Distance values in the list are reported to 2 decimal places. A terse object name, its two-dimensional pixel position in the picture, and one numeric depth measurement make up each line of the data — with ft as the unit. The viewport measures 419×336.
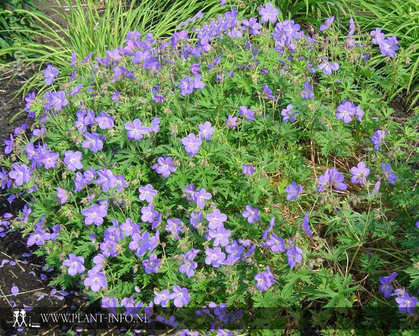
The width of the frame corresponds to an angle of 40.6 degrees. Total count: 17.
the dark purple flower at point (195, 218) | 8.07
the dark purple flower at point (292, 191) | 8.05
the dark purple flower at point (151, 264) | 8.20
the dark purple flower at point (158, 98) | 9.21
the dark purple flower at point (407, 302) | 6.93
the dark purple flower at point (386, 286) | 7.61
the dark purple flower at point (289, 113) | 9.21
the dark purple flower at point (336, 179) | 7.72
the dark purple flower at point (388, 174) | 8.17
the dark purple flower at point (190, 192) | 8.22
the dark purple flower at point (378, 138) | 8.79
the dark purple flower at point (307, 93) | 9.43
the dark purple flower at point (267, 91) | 9.39
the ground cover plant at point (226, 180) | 7.95
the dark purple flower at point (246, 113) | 9.08
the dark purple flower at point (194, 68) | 9.71
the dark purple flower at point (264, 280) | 7.54
